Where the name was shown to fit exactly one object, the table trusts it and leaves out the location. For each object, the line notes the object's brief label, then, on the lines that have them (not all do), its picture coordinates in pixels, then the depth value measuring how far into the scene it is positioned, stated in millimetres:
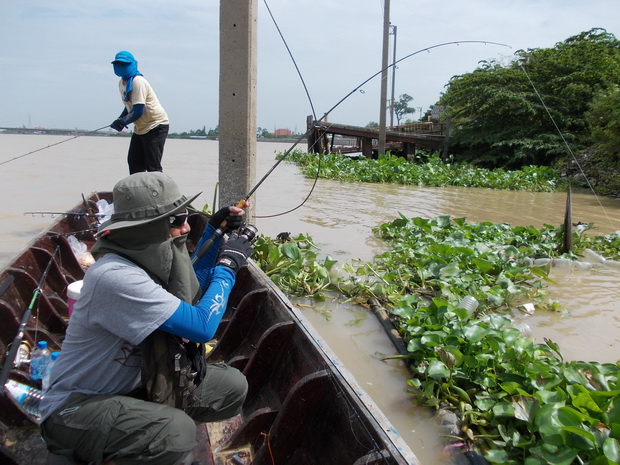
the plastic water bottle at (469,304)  4273
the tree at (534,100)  18344
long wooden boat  2043
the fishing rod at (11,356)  1937
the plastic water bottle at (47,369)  2594
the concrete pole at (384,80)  17531
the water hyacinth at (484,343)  2371
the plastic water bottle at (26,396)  2572
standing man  5109
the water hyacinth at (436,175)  15805
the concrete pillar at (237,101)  5289
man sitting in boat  1726
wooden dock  22594
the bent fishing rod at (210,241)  2564
